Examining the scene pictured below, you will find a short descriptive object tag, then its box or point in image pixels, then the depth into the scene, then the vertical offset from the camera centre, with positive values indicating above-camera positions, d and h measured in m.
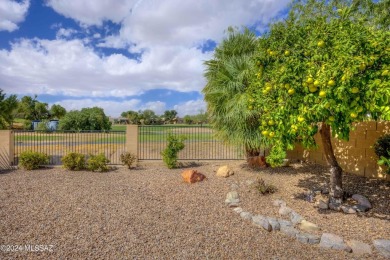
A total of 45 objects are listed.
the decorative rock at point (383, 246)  4.08 -1.98
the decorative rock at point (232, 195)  6.36 -1.83
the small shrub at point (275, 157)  5.35 -0.73
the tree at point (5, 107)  13.40 +0.80
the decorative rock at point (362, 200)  5.61 -1.70
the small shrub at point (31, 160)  9.29 -1.42
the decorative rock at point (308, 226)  4.82 -1.95
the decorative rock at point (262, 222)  4.91 -1.94
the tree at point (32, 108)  52.91 +2.54
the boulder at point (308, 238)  4.43 -2.00
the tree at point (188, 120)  72.79 +0.61
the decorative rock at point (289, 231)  4.68 -1.99
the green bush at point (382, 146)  6.43 -0.55
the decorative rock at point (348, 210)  5.41 -1.82
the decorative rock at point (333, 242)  4.22 -1.99
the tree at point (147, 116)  78.12 +2.03
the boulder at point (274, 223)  4.93 -1.95
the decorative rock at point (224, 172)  8.21 -1.58
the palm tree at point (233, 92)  8.30 +1.05
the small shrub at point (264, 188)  6.57 -1.66
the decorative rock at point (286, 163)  9.10 -1.42
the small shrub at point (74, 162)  9.32 -1.48
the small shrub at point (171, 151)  9.70 -1.09
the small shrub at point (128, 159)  9.83 -1.43
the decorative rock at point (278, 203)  5.95 -1.86
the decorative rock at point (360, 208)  5.48 -1.80
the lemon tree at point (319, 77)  3.75 +0.73
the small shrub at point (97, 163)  9.24 -1.50
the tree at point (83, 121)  34.16 +0.03
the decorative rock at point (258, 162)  9.09 -1.38
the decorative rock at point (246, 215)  5.38 -1.96
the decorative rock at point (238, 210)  5.69 -1.94
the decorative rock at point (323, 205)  5.68 -1.80
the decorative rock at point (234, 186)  7.08 -1.77
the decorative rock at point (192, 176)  7.66 -1.63
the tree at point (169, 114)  100.75 +3.16
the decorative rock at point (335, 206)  5.59 -1.80
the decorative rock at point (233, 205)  6.01 -1.92
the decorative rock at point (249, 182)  7.27 -1.70
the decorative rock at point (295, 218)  5.14 -1.92
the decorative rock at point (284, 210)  5.54 -1.90
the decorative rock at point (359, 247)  4.14 -2.02
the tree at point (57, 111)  56.00 +2.18
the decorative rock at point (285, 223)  4.96 -1.95
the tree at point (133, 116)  80.12 +1.81
